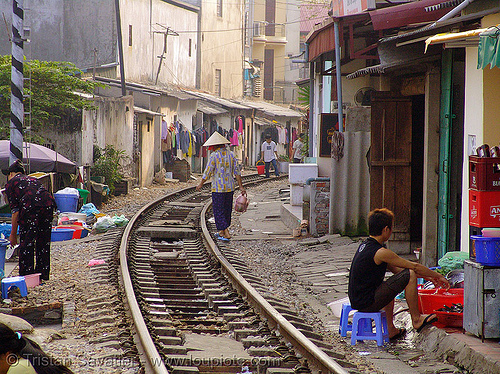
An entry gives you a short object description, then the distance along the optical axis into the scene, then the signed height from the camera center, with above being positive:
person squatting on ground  2.92 -0.91
